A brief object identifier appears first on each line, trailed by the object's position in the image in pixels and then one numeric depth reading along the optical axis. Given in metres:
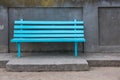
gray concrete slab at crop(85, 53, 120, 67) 6.64
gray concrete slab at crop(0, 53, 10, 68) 6.54
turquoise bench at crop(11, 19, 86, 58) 6.91
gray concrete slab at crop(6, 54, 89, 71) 6.14
